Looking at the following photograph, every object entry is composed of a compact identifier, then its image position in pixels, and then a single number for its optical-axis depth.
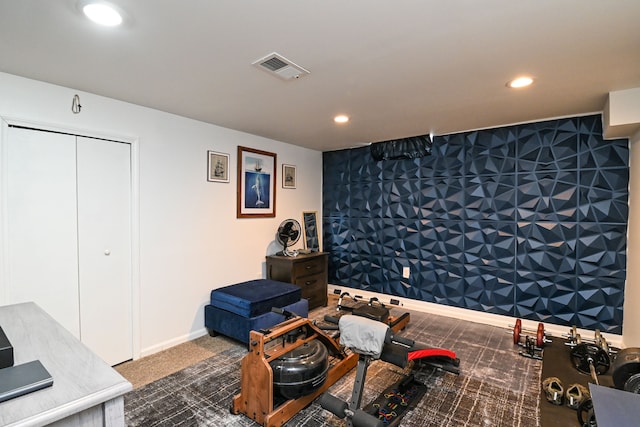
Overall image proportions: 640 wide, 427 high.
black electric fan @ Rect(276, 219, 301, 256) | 4.27
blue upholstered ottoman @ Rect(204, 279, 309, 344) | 3.02
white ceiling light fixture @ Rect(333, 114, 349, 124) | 3.23
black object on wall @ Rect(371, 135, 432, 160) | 4.16
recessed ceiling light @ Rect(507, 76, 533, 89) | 2.28
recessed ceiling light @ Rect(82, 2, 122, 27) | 1.44
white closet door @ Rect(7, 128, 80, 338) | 2.25
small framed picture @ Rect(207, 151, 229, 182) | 3.51
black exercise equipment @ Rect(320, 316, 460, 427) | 1.69
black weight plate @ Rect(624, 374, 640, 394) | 1.70
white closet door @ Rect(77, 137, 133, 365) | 2.60
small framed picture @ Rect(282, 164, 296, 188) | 4.55
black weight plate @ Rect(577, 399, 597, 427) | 1.86
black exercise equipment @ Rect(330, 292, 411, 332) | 3.31
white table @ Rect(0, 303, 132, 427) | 0.77
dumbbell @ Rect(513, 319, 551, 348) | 3.00
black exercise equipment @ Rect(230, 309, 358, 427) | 1.95
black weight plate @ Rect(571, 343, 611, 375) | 2.55
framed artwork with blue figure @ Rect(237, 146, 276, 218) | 3.88
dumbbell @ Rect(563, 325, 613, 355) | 2.61
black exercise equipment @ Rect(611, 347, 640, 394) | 1.92
